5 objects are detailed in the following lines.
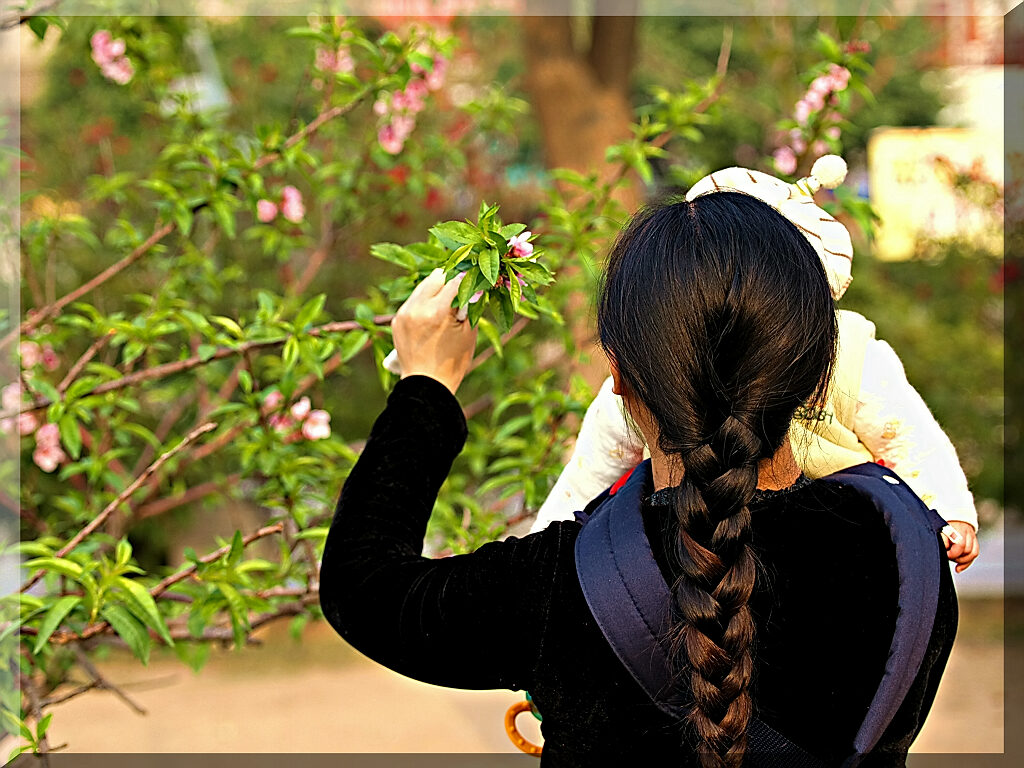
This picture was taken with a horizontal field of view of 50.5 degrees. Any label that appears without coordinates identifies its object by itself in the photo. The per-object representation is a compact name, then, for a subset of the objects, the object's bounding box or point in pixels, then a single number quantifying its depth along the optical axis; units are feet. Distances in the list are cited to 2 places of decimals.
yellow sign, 26.07
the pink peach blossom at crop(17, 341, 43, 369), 8.04
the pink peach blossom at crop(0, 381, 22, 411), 7.57
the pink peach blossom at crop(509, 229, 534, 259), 4.51
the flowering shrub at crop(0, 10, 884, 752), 5.89
